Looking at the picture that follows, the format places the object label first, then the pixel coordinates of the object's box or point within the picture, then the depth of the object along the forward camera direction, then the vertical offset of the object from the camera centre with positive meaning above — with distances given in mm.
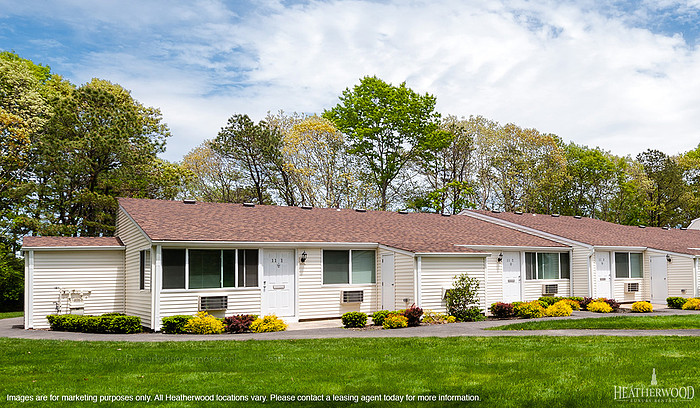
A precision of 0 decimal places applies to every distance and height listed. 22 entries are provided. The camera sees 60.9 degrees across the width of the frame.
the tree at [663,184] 52062 +4830
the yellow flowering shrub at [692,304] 22969 -2543
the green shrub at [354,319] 17109 -2196
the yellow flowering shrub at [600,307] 21989 -2503
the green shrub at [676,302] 23836 -2531
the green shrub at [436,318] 18453 -2405
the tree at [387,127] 42844 +8420
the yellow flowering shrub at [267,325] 16172 -2231
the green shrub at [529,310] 20109 -2362
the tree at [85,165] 29891 +4184
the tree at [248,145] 36406 +6054
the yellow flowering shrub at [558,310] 20359 -2391
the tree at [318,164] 37594 +5087
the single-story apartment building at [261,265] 17688 -701
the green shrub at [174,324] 16188 -2157
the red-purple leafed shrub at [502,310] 20406 -2366
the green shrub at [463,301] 19344 -1956
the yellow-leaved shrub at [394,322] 16891 -2271
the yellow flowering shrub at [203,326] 16047 -2195
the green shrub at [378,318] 17406 -2206
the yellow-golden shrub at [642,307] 21875 -2508
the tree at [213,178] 38125 +4274
